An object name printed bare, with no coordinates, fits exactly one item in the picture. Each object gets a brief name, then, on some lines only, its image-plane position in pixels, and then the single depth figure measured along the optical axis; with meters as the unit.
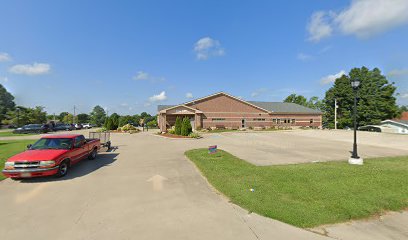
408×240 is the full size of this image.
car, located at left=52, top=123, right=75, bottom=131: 41.59
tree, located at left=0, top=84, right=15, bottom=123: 84.05
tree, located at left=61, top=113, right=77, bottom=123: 75.69
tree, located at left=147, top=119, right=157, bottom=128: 51.70
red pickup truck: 7.08
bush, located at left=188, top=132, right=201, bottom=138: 23.19
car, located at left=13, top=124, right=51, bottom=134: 34.53
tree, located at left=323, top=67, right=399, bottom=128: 39.19
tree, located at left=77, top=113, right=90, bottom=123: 82.25
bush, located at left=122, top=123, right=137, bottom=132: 33.47
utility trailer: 14.02
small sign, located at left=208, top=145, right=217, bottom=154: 11.79
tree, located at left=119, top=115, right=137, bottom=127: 38.60
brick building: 36.81
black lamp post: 9.41
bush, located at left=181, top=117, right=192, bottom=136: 23.83
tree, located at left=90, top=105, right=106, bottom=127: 74.95
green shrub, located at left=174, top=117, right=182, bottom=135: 24.81
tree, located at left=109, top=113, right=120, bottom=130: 36.79
